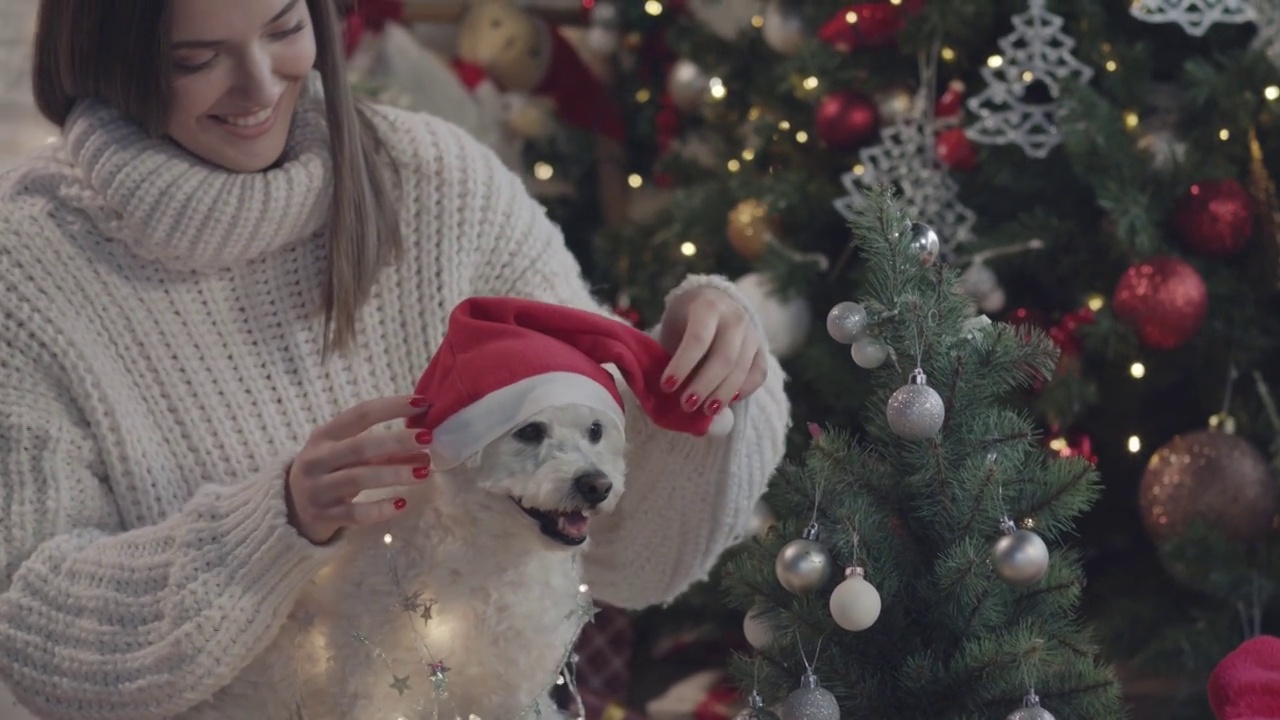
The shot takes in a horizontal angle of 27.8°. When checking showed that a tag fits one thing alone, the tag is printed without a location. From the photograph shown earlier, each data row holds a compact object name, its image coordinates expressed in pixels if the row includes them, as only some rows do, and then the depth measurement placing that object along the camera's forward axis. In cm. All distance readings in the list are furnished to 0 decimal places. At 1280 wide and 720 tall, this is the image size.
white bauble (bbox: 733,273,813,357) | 326
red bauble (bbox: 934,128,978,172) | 319
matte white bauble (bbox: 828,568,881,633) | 190
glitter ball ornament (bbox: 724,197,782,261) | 342
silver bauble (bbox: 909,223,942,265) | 197
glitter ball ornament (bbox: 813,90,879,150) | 332
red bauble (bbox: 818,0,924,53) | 329
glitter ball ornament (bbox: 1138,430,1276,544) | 296
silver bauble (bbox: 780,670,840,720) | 190
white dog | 197
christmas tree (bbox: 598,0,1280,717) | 299
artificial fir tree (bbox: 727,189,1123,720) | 191
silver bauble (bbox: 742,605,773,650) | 199
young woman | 205
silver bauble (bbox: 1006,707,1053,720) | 187
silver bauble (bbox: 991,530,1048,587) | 188
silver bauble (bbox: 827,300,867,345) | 196
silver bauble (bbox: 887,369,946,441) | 191
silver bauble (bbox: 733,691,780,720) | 195
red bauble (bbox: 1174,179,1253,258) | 300
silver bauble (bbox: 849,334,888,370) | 197
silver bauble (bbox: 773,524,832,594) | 193
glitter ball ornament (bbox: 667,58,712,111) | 389
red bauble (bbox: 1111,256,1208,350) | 295
